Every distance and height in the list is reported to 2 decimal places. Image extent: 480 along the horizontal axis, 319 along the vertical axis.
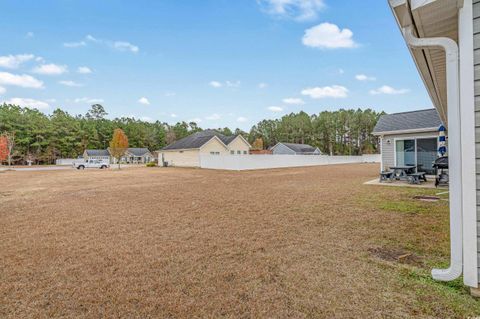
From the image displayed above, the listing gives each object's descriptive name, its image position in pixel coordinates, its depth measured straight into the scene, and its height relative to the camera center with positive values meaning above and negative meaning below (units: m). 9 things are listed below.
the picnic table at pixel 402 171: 11.26 -0.89
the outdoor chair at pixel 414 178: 10.52 -1.08
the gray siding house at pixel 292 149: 42.34 +0.95
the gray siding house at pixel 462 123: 2.34 +0.26
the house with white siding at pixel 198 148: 28.27 +0.99
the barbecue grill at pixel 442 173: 8.83 -0.85
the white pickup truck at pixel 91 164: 30.81 -0.61
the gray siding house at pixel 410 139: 12.16 +0.69
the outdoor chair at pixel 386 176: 11.59 -1.08
